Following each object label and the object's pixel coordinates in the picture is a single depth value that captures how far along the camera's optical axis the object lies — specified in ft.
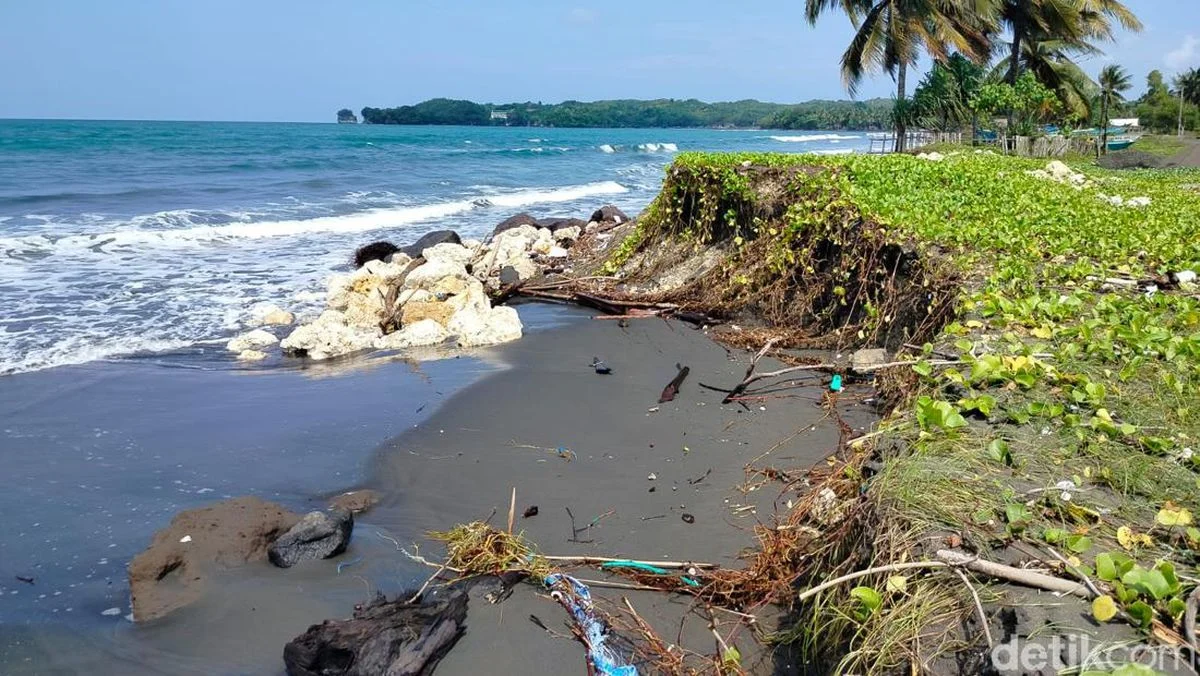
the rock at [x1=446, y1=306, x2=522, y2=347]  29.68
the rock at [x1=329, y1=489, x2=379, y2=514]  16.65
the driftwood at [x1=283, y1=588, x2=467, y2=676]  11.07
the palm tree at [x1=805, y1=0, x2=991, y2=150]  85.05
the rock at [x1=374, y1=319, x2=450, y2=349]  30.12
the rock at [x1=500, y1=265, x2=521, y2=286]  38.17
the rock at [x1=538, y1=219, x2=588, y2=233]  53.52
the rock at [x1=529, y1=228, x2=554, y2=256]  47.06
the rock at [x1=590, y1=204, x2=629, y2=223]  52.90
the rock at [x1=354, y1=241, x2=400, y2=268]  46.21
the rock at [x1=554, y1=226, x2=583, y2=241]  49.78
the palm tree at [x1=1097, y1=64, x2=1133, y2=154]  180.86
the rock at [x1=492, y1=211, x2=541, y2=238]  52.95
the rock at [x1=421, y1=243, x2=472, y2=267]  41.35
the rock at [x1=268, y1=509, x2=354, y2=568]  14.39
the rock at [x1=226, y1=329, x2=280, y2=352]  29.94
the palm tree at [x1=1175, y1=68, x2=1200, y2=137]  209.15
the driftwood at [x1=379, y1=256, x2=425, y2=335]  33.14
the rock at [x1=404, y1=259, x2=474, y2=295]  34.78
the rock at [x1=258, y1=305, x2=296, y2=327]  33.83
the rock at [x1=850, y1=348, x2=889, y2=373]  22.00
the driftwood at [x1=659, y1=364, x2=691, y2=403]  21.94
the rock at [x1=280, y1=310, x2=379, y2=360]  29.27
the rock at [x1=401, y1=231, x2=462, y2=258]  46.04
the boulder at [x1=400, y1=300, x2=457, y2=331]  32.24
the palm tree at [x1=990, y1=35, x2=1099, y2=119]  104.94
